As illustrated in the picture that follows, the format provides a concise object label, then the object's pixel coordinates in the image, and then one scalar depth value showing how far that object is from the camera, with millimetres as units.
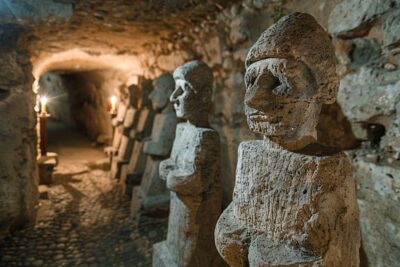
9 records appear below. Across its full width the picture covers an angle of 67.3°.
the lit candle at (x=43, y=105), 4342
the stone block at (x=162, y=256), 2012
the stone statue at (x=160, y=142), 3191
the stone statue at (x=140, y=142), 3955
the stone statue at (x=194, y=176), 1832
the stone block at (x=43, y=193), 3838
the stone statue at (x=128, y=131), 4473
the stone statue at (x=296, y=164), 905
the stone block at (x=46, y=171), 4309
